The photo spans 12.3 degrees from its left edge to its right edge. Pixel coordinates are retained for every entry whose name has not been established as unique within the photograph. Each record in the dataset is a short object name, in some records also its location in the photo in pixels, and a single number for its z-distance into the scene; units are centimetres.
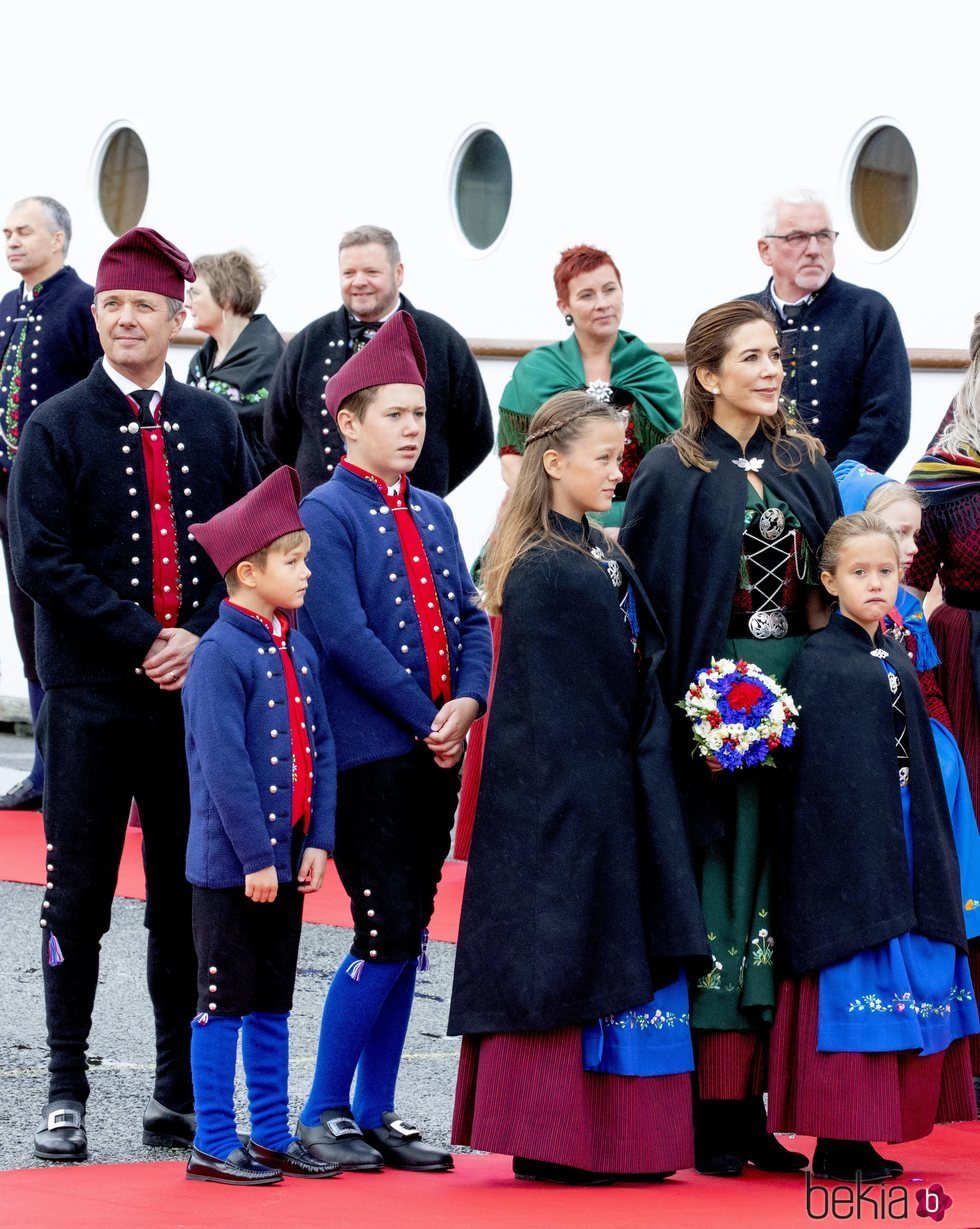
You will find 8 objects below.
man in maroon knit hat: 952
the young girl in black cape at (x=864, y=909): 914
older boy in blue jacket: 938
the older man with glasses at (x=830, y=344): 1285
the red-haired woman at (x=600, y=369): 1296
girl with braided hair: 905
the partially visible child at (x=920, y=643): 1021
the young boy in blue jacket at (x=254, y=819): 891
